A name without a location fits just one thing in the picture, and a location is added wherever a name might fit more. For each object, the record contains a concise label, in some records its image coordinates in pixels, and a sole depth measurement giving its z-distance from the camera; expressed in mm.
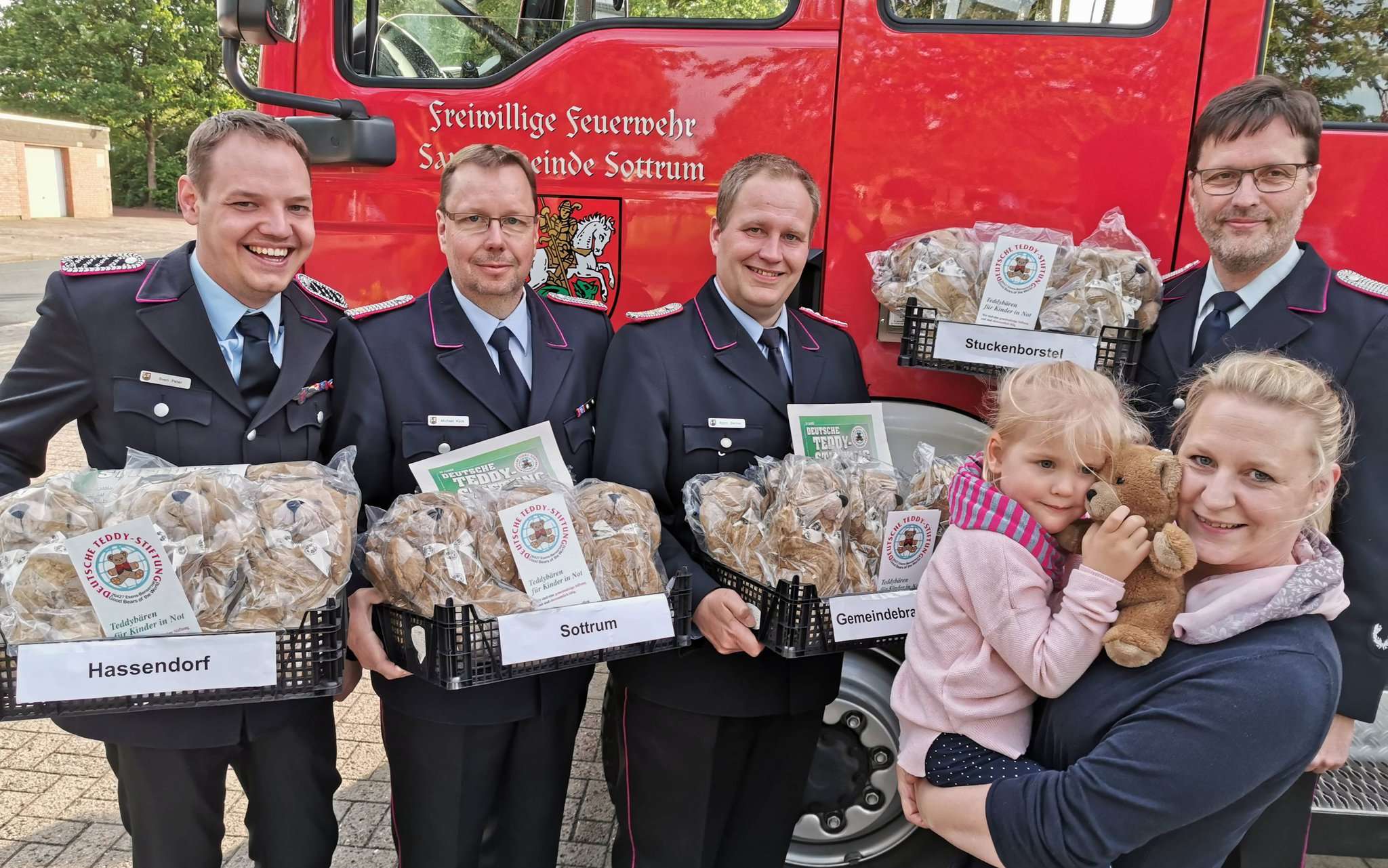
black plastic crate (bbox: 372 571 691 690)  1775
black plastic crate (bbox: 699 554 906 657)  1975
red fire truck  2580
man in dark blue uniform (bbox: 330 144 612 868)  2141
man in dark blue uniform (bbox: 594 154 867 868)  2205
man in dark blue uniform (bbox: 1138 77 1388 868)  1971
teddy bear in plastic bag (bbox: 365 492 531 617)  1818
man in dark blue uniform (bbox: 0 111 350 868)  2000
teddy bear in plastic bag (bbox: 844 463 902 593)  2061
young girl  1534
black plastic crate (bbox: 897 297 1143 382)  2395
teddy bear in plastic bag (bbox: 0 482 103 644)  1649
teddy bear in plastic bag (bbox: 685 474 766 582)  2059
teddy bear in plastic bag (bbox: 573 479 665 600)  1950
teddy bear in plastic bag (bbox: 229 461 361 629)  1736
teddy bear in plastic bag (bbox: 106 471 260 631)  1708
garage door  30922
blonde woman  1357
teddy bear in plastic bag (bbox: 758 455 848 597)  2002
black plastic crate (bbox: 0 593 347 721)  1658
